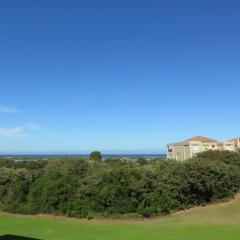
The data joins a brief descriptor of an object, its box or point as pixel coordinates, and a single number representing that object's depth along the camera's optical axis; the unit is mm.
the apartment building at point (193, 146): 52485
